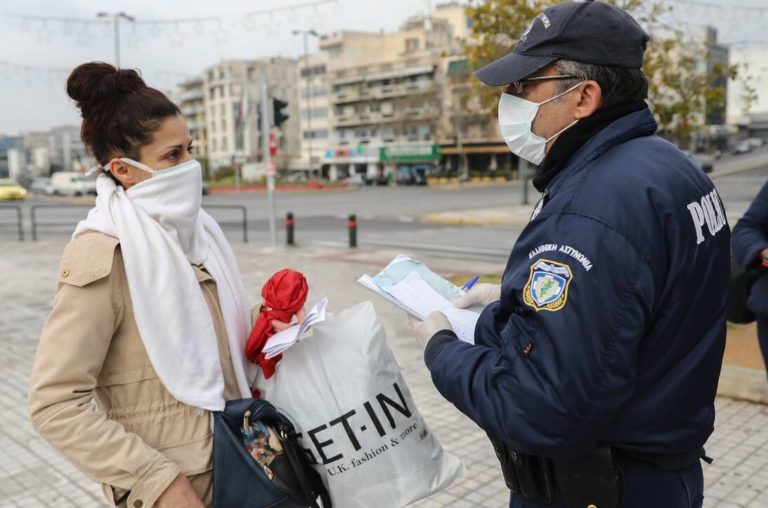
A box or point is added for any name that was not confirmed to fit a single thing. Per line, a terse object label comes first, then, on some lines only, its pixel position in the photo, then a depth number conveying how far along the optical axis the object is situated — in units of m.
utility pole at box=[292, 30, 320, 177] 80.94
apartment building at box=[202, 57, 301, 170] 92.19
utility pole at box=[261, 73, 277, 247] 14.84
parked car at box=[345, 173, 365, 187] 58.55
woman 1.66
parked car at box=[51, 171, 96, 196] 49.41
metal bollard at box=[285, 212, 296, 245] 15.51
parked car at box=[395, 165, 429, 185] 59.09
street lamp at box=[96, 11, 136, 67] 17.21
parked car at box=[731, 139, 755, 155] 49.22
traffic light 14.70
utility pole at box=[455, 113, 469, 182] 59.41
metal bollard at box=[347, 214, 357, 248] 15.09
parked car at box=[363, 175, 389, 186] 62.41
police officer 1.38
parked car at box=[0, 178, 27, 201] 43.22
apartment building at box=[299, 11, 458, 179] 68.19
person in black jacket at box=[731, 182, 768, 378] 3.38
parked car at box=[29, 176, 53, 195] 54.15
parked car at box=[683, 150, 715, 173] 34.66
